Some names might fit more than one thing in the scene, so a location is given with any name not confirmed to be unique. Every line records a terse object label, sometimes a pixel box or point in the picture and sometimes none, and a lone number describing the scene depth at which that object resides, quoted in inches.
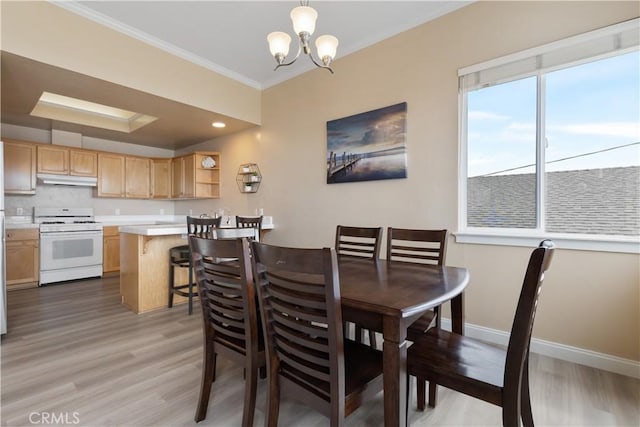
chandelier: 73.8
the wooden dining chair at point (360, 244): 85.4
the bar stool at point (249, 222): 148.4
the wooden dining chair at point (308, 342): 41.5
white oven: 174.4
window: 80.4
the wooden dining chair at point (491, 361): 40.8
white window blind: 79.2
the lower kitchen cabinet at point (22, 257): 164.2
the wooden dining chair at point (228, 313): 52.1
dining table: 43.2
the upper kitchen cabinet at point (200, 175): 198.4
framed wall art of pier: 117.7
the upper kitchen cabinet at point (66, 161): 181.0
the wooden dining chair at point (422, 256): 64.5
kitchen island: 126.6
